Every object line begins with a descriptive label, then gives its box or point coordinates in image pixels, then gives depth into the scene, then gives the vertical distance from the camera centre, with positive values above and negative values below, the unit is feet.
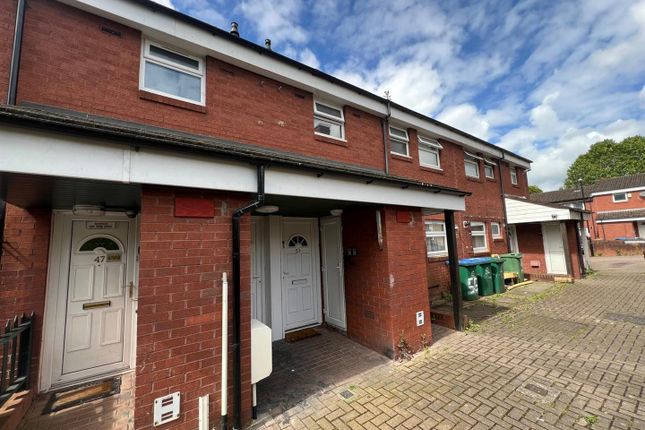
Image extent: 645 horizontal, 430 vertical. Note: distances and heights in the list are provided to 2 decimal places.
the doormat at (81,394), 11.27 -6.16
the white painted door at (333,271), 18.58 -1.80
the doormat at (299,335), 17.81 -5.95
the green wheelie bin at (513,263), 34.98 -3.15
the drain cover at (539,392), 10.71 -6.32
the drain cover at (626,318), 18.96 -6.09
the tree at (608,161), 120.88 +35.16
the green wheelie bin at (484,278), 28.99 -4.09
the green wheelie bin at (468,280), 26.99 -3.95
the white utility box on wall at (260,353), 10.30 -4.05
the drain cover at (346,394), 11.25 -6.28
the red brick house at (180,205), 8.46 +2.10
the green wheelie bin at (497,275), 29.89 -3.97
